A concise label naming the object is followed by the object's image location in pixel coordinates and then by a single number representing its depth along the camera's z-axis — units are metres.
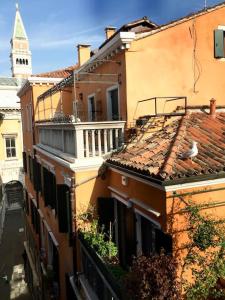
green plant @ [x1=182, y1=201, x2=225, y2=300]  5.45
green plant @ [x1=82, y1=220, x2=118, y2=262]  7.16
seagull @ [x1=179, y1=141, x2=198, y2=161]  6.08
